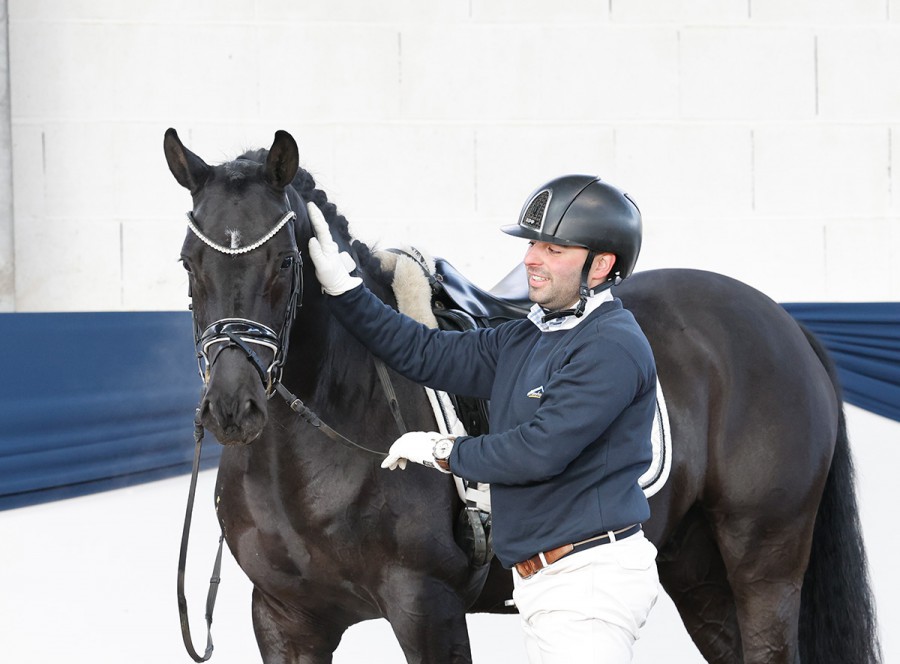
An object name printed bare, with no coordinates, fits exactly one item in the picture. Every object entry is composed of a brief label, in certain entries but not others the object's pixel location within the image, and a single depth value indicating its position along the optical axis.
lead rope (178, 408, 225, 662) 14.46
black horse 14.24
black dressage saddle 14.85
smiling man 14.01
